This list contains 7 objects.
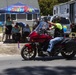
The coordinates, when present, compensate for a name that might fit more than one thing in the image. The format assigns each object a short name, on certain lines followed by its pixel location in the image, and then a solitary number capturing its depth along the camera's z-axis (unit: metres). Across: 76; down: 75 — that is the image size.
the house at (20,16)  49.84
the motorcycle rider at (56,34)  12.65
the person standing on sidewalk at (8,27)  19.84
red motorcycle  12.67
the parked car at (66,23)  22.95
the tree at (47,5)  63.47
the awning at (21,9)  26.37
